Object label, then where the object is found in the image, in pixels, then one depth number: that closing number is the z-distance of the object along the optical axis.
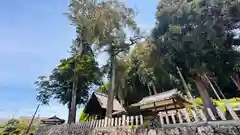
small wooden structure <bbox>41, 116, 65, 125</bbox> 11.80
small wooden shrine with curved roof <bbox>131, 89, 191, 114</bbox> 10.39
